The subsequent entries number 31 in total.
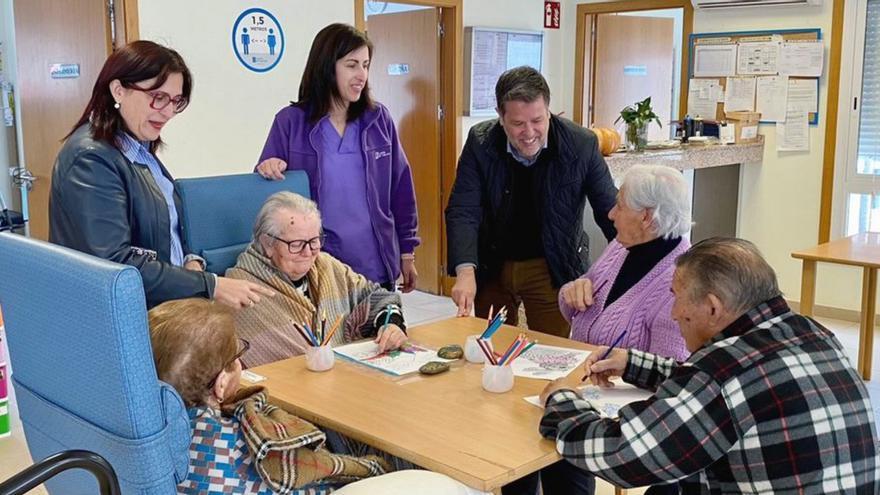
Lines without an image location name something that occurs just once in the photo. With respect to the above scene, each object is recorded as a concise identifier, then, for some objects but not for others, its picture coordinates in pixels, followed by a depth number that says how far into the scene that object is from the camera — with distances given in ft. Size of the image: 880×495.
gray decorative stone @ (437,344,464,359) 7.48
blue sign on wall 14.34
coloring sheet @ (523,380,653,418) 6.24
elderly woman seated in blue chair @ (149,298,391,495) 5.09
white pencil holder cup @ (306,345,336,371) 7.20
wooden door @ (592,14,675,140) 21.11
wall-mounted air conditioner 17.24
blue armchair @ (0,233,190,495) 4.42
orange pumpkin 15.48
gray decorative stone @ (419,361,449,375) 7.08
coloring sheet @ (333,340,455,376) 7.27
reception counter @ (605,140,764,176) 15.30
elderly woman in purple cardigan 7.63
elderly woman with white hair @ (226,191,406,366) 7.90
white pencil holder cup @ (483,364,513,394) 6.59
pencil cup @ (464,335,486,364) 7.38
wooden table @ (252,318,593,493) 5.39
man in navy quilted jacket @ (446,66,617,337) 9.44
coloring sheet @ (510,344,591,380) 7.07
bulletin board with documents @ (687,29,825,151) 17.35
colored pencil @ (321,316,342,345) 7.30
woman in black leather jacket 6.93
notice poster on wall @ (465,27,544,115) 18.76
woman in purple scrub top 9.30
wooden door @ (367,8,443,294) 18.89
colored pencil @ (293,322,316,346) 7.17
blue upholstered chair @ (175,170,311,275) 8.48
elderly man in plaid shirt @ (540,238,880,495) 4.81
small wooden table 12.65
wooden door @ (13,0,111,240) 13.15
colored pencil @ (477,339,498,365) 6.68
